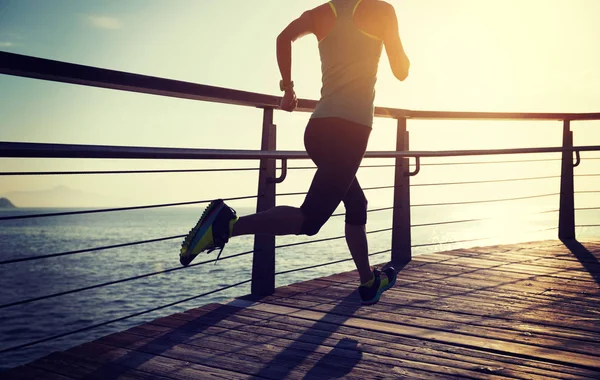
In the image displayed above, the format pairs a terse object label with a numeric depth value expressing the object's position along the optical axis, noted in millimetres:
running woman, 2408
